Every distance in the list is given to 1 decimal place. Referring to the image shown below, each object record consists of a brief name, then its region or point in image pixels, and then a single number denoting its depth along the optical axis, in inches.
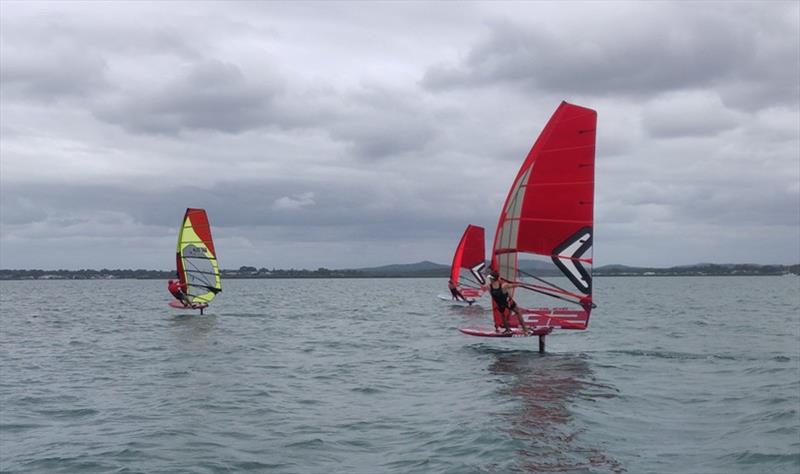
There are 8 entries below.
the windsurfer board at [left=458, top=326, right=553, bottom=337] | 778.8
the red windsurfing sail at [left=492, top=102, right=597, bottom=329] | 777.6
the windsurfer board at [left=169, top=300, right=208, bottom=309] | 1496.1
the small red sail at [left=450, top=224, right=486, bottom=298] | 1825.8
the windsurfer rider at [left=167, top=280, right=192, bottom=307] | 1487.5
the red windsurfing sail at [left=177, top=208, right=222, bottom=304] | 1453.0
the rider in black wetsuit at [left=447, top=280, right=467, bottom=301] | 1836.9
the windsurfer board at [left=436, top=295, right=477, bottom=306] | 1850.4
